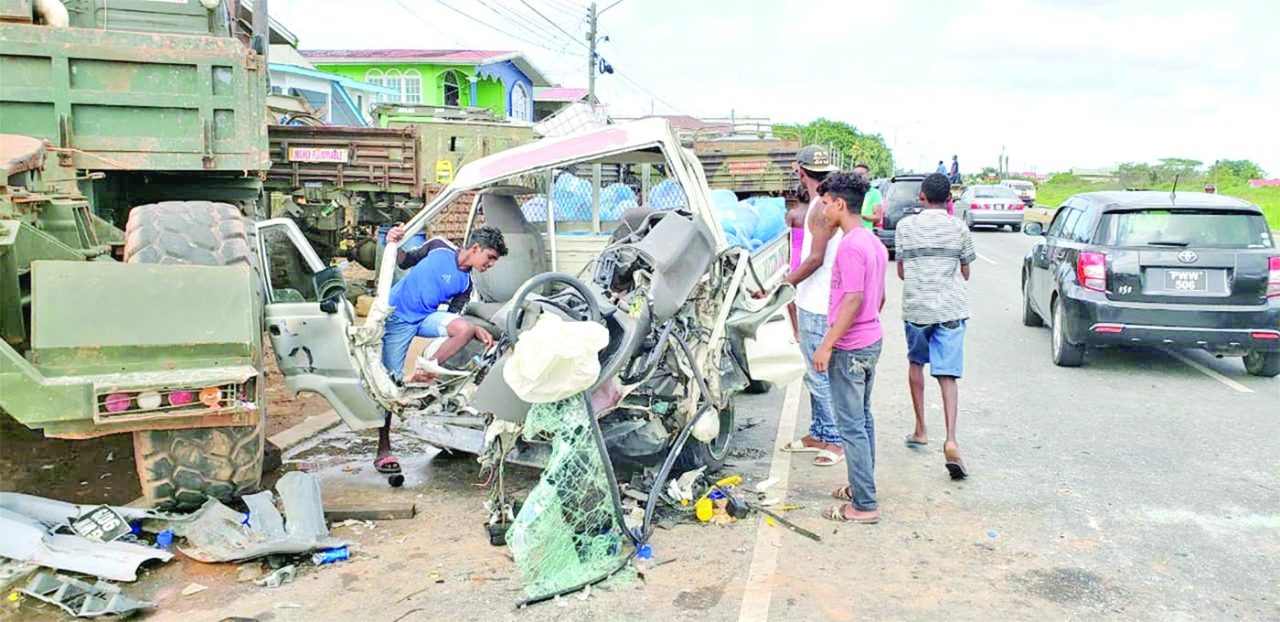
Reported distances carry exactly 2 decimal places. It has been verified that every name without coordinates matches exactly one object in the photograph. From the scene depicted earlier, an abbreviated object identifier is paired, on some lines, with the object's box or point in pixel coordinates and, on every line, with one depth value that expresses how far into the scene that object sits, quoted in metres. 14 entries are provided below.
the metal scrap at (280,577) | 4.11
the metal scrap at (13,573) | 3.98
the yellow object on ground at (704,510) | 4.91
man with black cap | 5.86
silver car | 26.99
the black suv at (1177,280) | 7.95
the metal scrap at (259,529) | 4.27
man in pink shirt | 4.77
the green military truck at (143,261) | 4.06
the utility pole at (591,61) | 34.41
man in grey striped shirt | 5.71
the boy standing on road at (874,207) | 10.01
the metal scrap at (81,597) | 3.77
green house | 38.38
